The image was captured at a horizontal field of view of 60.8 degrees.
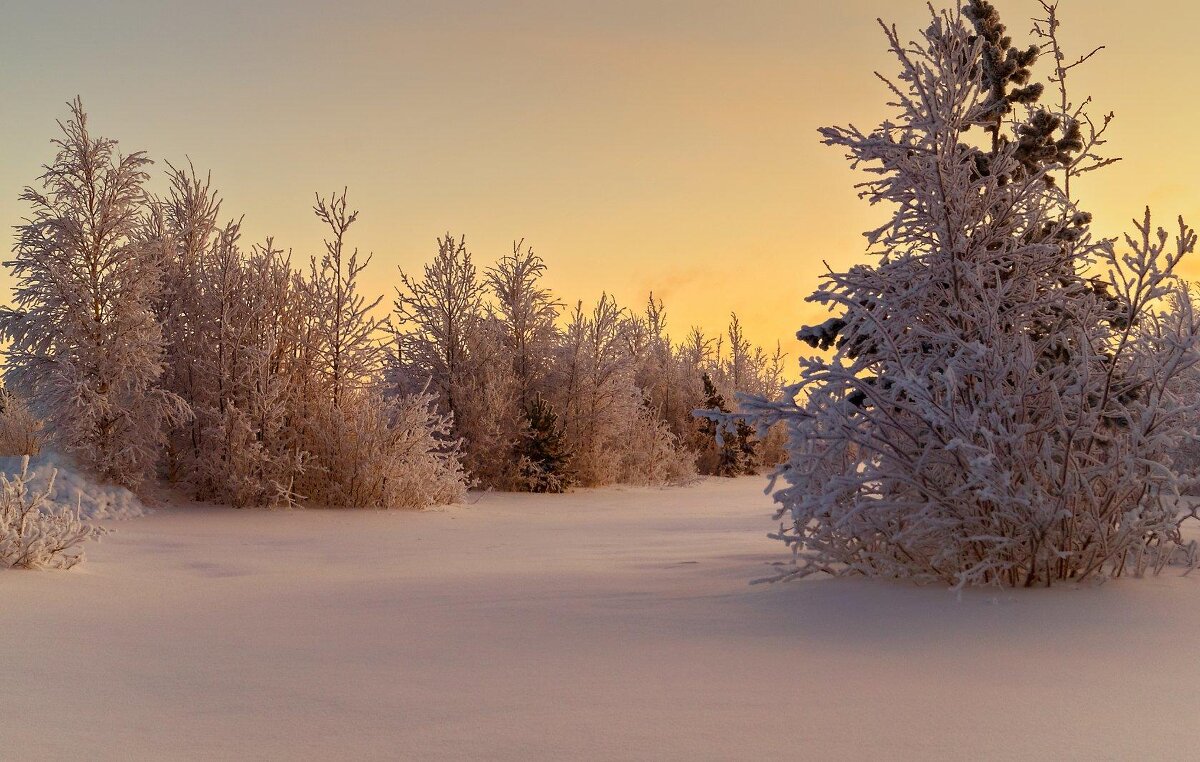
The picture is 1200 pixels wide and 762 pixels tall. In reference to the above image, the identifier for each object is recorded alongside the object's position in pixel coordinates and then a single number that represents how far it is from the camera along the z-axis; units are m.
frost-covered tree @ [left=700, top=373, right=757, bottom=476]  25.53
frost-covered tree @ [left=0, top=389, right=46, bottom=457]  17.58
